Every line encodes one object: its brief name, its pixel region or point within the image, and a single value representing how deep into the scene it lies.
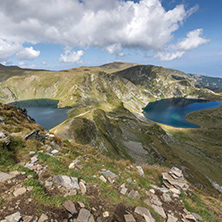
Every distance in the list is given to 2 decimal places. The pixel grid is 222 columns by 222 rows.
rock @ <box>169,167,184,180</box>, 17.50
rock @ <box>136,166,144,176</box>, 17.42
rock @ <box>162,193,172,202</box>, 12.70
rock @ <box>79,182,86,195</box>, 10.27
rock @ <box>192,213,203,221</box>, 11.29
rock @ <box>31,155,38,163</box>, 12.63
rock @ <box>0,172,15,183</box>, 8.99
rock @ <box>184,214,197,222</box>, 10.77
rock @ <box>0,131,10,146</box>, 13.29
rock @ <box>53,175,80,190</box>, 10.22
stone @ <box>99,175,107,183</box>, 12.75
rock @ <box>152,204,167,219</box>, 10.39
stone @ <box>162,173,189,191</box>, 15.58
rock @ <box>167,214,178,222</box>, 10.14
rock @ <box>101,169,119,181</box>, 13.92
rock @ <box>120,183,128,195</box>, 11.71
